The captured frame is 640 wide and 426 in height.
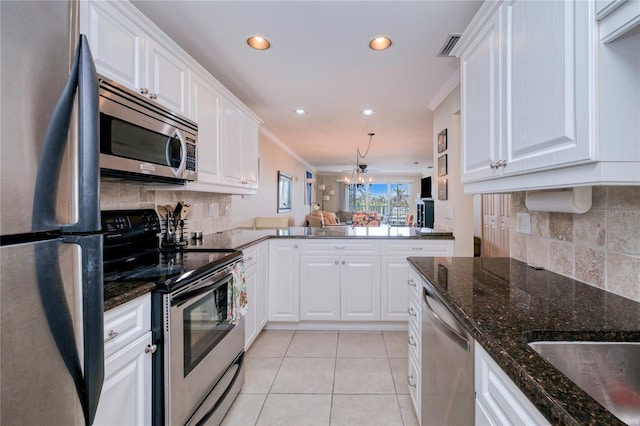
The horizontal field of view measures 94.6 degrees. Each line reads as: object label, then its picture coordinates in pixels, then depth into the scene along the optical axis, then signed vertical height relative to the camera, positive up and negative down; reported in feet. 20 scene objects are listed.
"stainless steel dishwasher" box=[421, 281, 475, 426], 3.17 -1.92
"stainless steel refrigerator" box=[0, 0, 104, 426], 1.73 -0.04
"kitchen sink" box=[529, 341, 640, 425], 2.63 -1.35
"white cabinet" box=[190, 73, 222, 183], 7.00 +2.26
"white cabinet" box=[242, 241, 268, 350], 7.97 -2.17
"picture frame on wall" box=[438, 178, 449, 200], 10.77 +0.93
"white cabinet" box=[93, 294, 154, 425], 3.29 -1.84
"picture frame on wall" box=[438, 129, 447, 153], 10.66 +2.72
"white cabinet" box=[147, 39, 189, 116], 5.55 +2.77
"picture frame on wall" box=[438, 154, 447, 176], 10.88 +1.86
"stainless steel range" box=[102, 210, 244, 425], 4.04 -1.61
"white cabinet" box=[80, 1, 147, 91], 4.26 +2.71
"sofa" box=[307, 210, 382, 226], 25.77 -0.44
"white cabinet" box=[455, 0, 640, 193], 2.58 +1.22
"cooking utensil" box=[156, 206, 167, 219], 6.89 +0.07
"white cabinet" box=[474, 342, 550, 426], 2.10 -1.49
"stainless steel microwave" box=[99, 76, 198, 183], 4.42 +1.32
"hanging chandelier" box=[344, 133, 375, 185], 18.73 +4.49
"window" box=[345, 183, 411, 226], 38.99 +2.01
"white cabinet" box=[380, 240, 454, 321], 9.52 -1.76
